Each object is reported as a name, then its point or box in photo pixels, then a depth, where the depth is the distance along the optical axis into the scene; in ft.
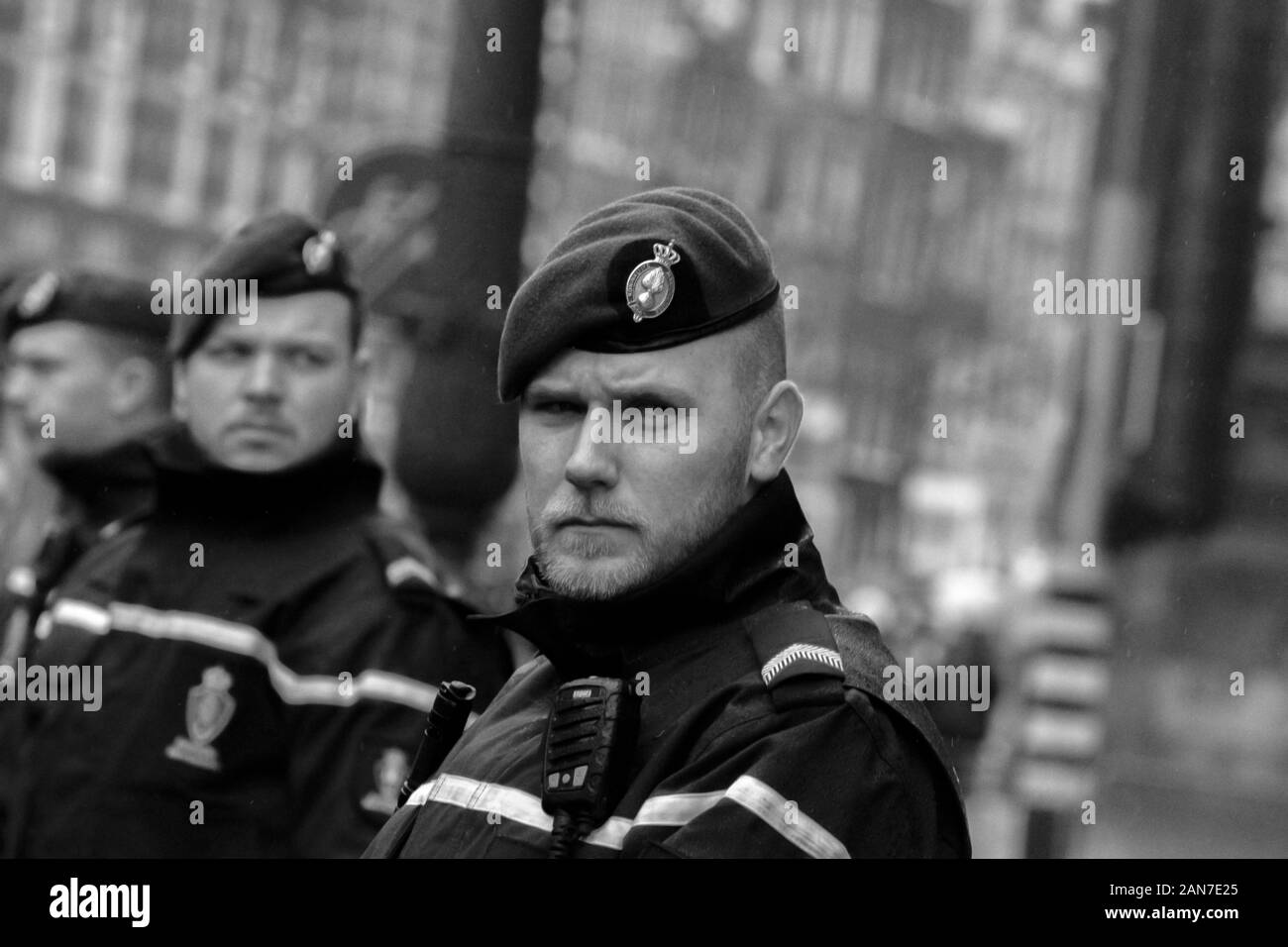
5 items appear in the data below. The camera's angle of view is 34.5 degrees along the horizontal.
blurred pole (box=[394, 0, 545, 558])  15.57
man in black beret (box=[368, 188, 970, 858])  7.50
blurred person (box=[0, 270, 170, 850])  17.17
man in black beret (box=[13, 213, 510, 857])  12.35
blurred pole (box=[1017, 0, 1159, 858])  33.50
